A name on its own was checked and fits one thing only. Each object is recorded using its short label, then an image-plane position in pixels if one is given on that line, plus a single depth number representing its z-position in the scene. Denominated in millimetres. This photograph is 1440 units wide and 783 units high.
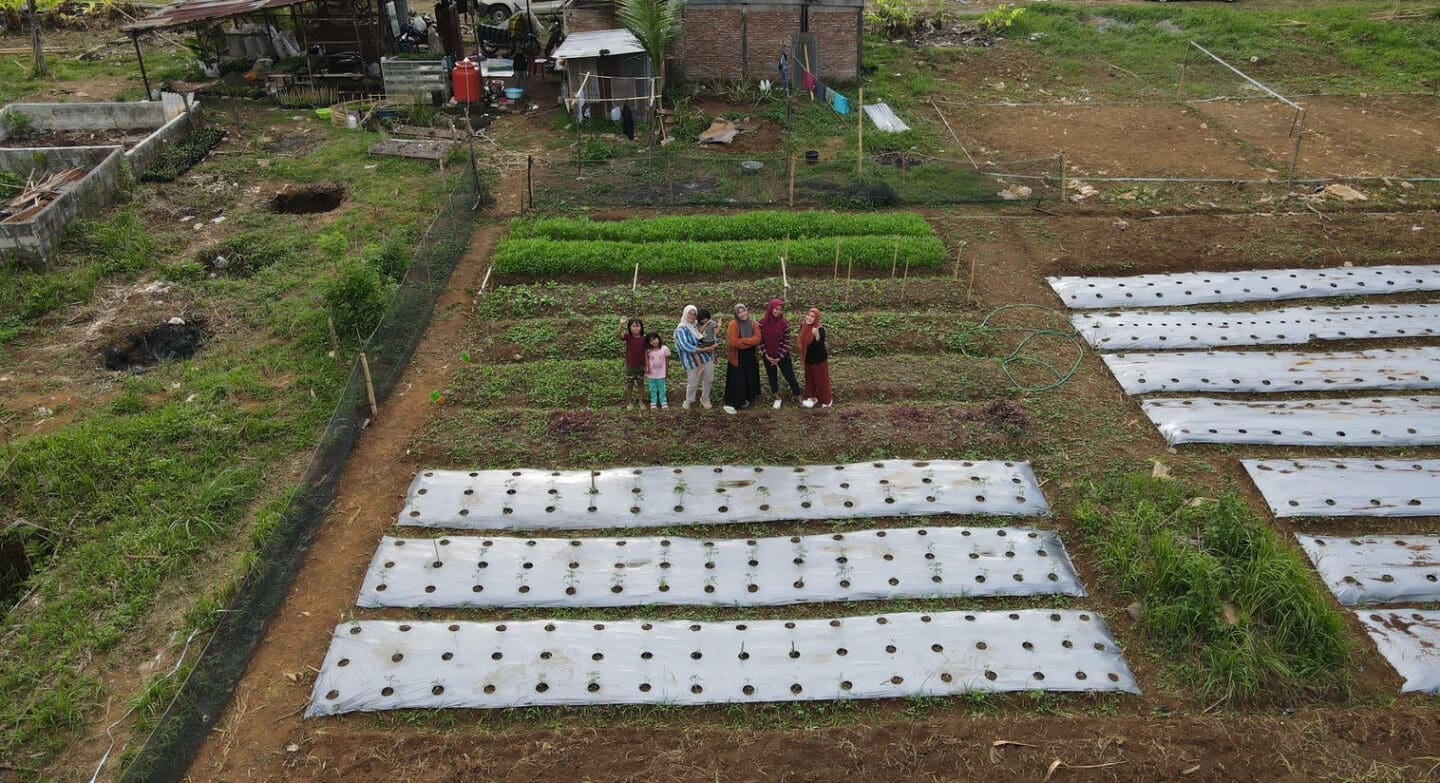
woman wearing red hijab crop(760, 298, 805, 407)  11492
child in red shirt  11297
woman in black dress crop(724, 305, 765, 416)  11344
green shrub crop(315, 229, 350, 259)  15234
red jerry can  22406
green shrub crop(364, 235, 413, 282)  14734
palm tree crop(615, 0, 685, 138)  21386
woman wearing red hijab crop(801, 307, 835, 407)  11273
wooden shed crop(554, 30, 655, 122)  21467
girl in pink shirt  11398
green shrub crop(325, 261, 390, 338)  13227
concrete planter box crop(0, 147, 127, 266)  14844
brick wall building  23406
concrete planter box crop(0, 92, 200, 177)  20656
